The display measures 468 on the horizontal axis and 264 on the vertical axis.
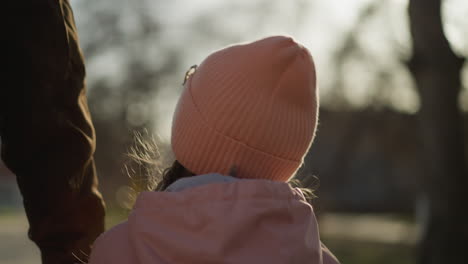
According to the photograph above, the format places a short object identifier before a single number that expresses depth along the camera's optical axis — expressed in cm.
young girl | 128
